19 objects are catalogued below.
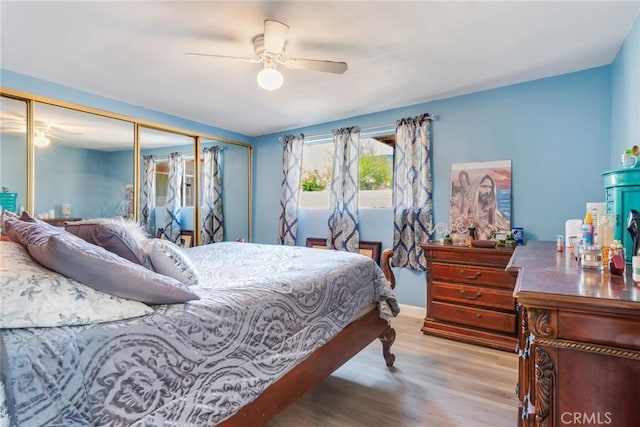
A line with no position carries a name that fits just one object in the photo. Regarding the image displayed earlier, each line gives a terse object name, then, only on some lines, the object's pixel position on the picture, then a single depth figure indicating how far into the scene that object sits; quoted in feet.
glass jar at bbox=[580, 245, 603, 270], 4.37
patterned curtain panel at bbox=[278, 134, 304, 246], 14.85
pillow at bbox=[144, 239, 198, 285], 4.64
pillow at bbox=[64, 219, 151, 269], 4.28
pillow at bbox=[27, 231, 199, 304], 3.17
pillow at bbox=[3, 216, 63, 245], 3.65
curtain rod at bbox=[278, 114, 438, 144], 12.59
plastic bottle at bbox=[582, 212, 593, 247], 4.76
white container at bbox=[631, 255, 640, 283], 3.39
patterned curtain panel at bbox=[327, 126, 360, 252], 13.17
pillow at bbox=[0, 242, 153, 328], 2.72
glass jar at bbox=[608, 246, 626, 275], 3.81
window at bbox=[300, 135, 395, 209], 13.05
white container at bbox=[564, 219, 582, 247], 6.39
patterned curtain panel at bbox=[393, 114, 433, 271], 11.58
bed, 2.64
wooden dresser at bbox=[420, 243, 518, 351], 9.17
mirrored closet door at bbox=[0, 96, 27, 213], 8.73
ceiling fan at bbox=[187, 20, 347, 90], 6.40
